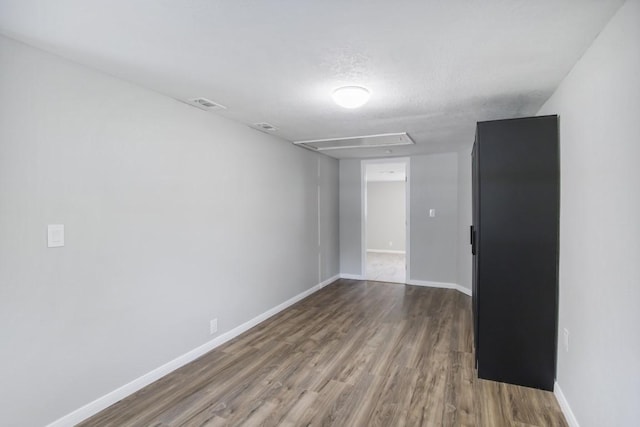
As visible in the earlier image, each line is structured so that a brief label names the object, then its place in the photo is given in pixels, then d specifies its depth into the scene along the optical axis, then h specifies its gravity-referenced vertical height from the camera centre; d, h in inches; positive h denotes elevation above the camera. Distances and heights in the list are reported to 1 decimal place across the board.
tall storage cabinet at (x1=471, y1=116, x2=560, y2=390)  93.5 -11.9
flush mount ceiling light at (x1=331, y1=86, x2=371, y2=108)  94.3 +32.6
